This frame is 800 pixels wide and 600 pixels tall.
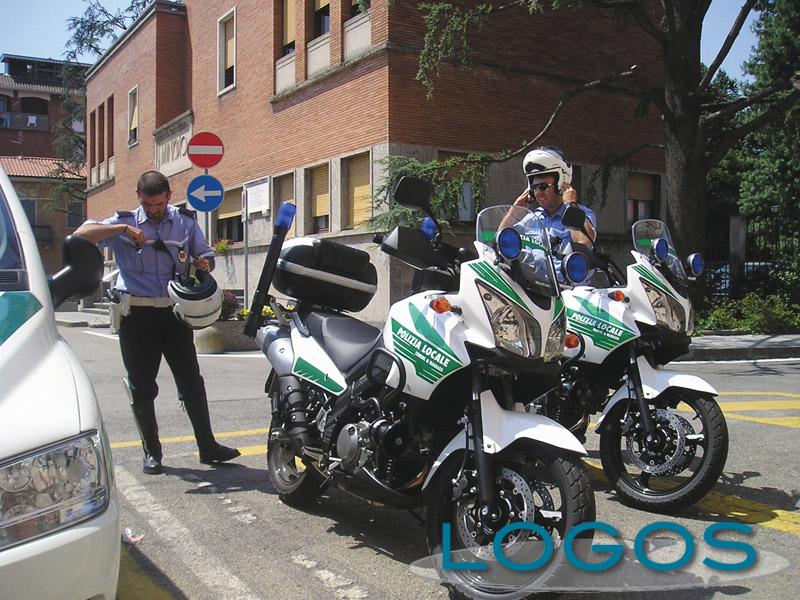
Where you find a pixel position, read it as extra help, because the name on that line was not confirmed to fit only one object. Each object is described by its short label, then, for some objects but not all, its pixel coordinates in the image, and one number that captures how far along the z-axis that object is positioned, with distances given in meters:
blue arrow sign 11.45
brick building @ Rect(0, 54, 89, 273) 51.28
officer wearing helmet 4.68
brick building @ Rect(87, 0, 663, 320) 16.36
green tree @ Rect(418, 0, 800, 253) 14.57
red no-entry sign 11.71
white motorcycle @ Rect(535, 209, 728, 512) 3.95
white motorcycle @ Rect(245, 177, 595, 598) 2.86
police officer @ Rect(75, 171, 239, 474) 4.97
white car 1.91
